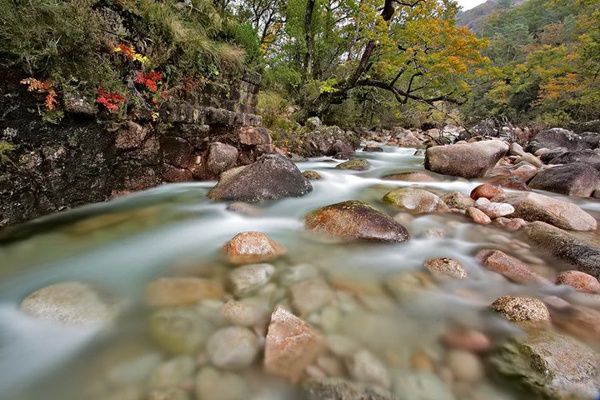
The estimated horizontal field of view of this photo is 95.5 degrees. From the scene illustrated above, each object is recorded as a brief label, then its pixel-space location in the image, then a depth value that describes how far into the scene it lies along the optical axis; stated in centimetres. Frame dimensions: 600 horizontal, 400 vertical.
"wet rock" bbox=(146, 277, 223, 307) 204
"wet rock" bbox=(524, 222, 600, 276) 260
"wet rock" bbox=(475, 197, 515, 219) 395
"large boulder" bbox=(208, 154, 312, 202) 443
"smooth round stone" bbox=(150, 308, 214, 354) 164
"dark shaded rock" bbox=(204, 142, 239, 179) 552
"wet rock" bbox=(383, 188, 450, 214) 425
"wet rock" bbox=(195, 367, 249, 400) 137
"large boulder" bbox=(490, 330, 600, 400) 138
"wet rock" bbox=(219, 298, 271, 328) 183
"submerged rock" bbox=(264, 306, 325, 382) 150
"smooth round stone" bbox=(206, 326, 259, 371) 153
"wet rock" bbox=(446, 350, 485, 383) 150
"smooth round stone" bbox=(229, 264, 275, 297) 219
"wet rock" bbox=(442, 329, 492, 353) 171
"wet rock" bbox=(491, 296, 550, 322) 189
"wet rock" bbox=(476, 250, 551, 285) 244
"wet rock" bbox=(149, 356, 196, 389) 140
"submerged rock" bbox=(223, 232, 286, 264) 264
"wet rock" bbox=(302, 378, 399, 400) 134
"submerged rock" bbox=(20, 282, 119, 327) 179
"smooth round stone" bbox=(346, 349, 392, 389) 147
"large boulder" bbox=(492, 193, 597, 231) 365
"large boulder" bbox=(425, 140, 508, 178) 691
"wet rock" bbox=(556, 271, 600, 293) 227
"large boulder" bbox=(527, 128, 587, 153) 1152
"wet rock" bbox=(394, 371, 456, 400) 140
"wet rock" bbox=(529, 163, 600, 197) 553
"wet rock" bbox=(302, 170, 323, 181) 631
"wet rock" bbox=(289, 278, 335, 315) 202
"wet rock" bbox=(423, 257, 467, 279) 251
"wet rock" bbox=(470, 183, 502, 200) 481
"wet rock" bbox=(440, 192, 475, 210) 441
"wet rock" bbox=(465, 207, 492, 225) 388
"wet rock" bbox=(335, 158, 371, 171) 812
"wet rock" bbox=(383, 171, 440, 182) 672
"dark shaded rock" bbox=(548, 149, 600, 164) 746
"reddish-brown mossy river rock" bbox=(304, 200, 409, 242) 318
